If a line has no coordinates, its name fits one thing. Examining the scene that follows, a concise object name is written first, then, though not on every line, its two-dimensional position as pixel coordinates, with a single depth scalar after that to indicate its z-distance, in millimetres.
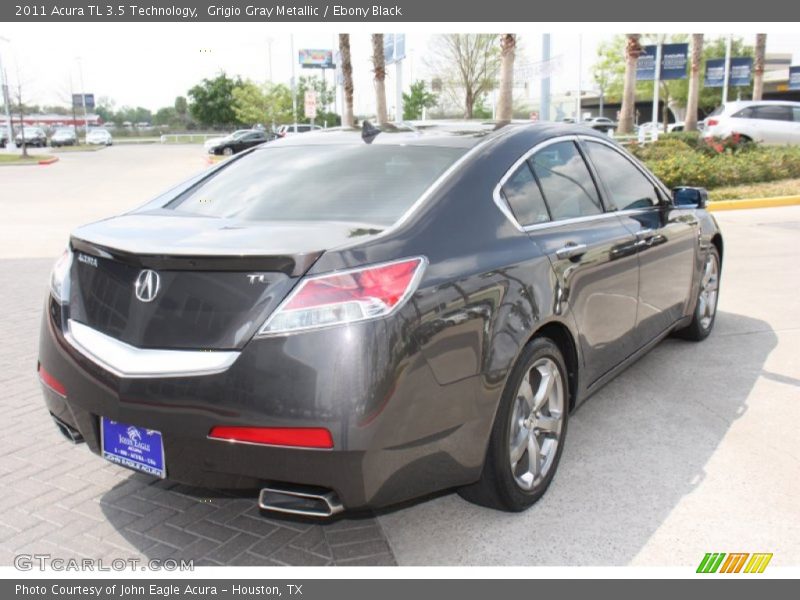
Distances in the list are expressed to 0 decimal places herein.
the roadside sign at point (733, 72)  46975
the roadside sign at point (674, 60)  33094
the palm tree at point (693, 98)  29969
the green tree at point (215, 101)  85875
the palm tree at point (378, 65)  27797
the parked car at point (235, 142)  40781
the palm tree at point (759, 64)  29484
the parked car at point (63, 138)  61025
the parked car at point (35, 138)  61156
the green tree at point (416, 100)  65775
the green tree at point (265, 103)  68125
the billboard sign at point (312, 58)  75500
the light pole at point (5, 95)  45156
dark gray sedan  2463
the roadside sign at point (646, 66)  36188
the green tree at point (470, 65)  43500
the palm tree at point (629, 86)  22906
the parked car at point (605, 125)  38694
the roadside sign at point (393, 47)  25906
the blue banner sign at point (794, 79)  51531
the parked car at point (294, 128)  46156
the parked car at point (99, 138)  64062
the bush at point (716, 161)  15234
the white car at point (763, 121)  21141
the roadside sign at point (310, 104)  29016
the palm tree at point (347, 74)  29781
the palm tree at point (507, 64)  20734
